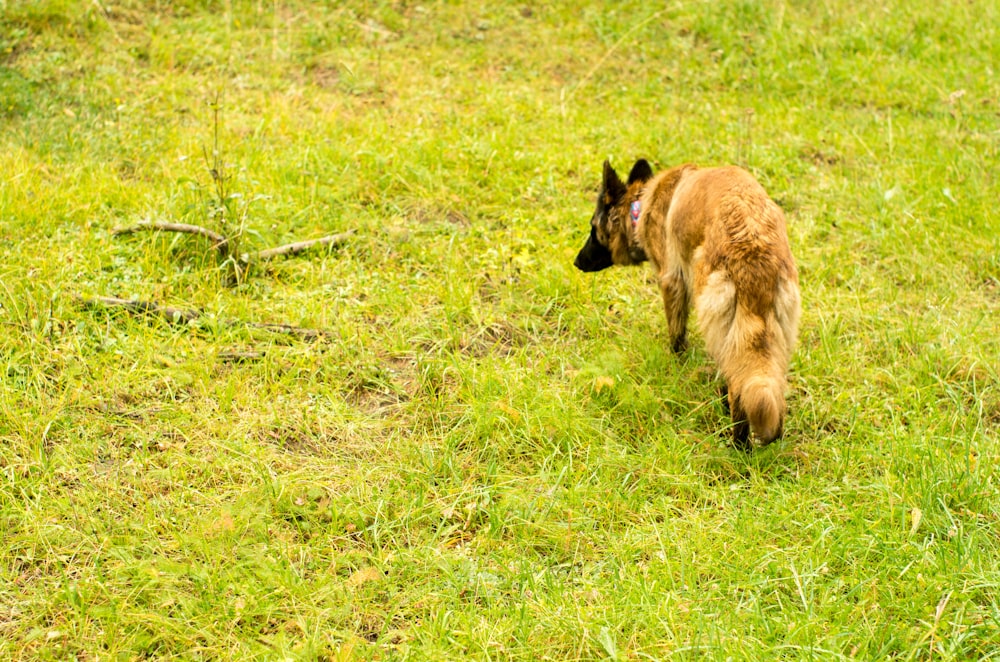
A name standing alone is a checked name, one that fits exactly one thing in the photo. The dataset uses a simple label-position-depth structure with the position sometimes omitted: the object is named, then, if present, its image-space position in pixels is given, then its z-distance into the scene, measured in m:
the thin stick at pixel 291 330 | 9.80
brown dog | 7.72
